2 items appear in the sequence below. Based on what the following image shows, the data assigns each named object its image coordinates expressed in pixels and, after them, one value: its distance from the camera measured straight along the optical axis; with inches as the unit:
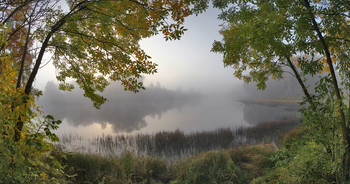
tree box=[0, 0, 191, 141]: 179.9
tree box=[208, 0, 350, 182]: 151.9
